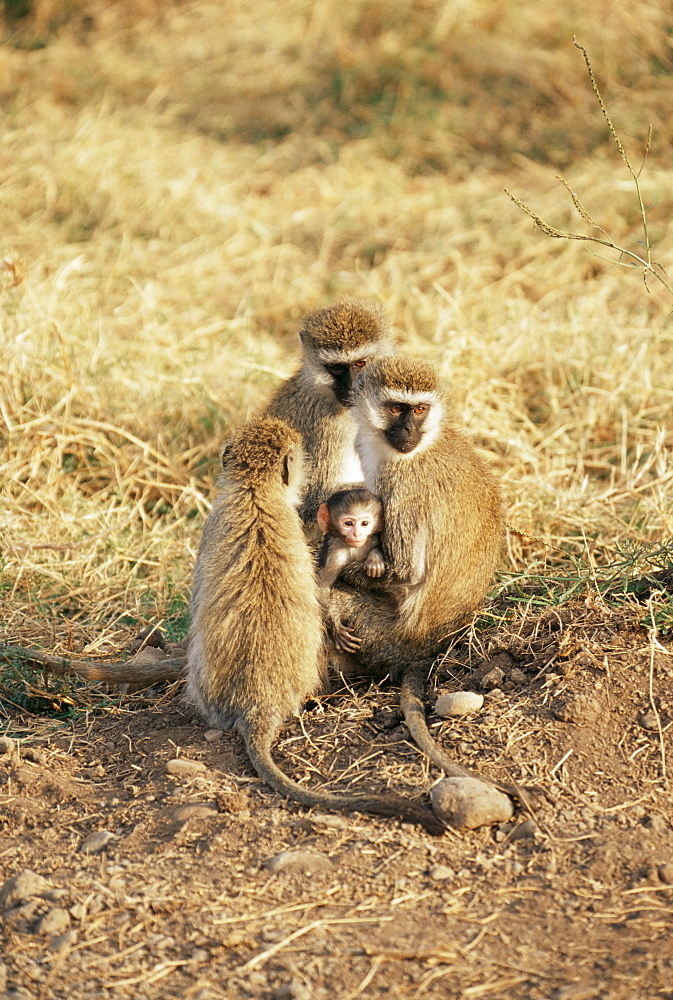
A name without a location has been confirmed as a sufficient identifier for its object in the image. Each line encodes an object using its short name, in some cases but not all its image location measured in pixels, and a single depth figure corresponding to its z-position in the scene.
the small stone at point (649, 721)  7.70
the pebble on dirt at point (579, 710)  7.80
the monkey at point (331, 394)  10.45
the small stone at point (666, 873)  6.45
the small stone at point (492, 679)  8.43
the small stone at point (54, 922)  6.22
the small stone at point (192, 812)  7.25
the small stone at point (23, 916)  6.28
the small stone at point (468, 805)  6.97
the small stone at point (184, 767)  7.79
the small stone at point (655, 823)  6.90
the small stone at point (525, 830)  6.93
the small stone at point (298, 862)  6.62
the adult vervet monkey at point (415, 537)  8.96
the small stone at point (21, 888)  6.50
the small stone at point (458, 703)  8.16
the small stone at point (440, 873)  6.57
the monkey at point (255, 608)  8.32
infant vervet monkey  8.97
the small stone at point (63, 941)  6.07
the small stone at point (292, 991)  5.54
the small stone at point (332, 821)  7.06
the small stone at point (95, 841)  7.04
